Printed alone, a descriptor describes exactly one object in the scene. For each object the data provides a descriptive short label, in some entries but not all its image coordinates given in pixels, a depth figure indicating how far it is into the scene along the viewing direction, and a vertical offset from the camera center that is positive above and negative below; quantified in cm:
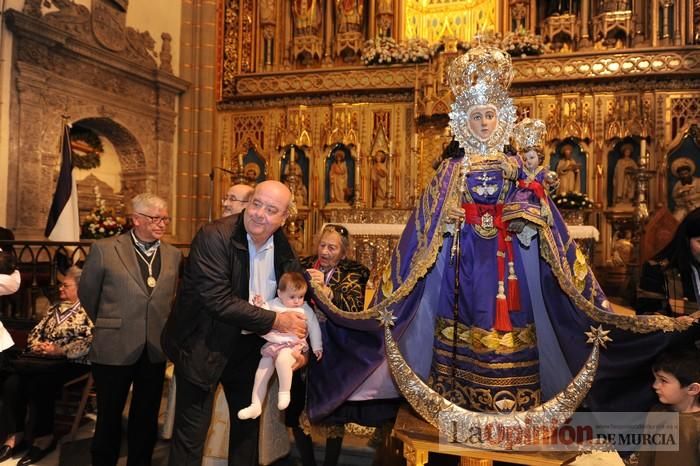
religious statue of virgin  312 -46
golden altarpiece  1016 +309
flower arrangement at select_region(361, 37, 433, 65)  1122 +411
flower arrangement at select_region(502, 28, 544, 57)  1076 +408
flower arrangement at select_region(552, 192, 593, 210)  924 +75
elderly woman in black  365 -35
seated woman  426 -110
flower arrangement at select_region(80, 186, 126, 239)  885 +21
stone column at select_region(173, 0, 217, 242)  1208 +265
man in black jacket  277 -45
